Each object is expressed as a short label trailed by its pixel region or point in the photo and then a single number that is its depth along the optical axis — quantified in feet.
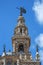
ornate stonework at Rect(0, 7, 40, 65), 191.05
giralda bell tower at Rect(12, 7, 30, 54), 200.15
